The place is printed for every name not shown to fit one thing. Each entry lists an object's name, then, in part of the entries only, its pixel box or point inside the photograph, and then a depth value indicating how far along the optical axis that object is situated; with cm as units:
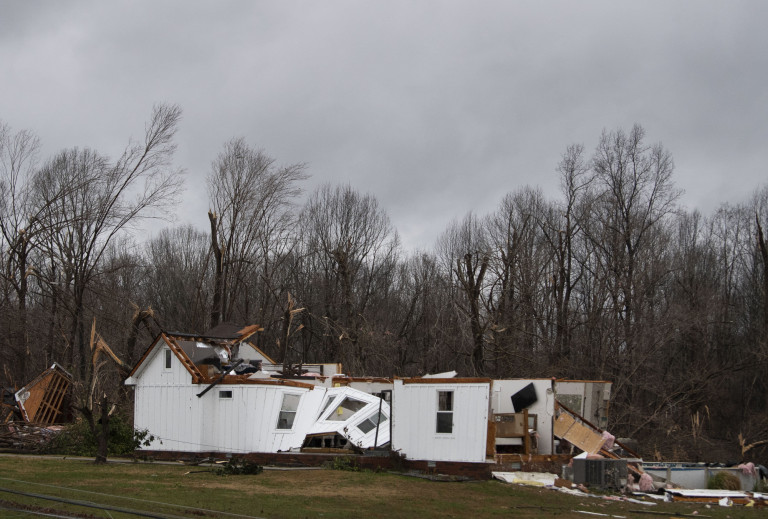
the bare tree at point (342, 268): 4606
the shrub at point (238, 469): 1859
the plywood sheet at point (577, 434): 2159
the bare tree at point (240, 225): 4000
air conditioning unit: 1800
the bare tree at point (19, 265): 3669
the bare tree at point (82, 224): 3703
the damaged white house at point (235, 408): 2202
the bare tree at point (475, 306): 3634
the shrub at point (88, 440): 2475
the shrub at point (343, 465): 1967
